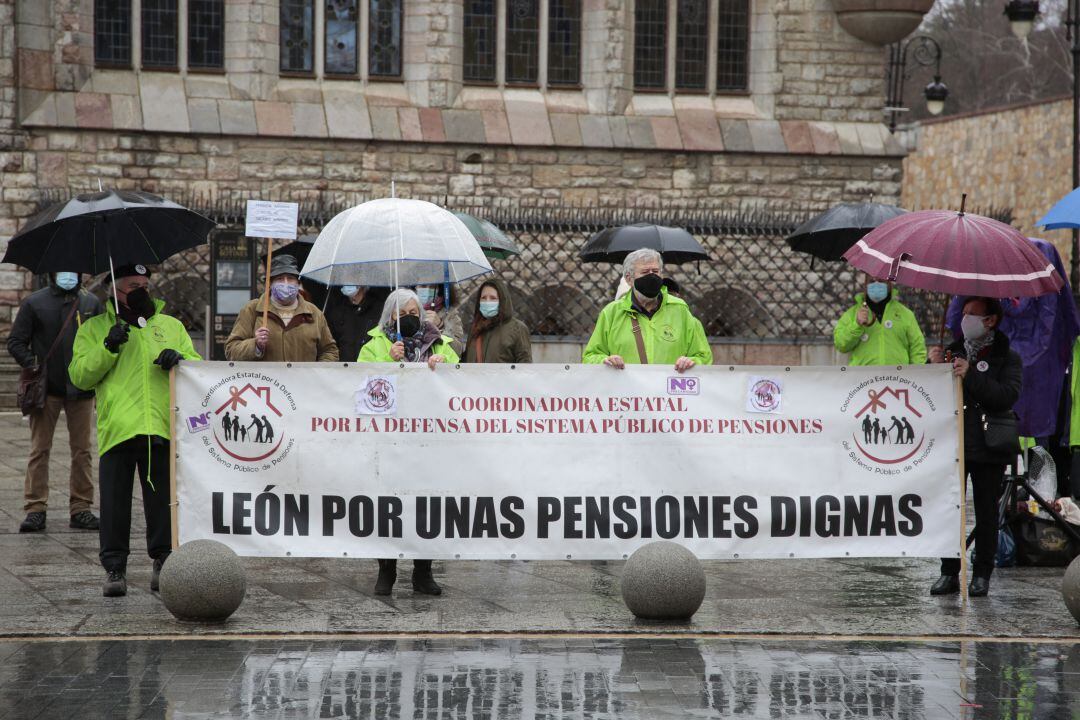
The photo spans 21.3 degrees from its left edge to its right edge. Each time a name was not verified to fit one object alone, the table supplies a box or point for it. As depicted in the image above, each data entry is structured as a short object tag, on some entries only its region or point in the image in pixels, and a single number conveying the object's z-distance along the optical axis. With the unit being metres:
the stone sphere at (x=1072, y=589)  15.05
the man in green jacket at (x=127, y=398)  16.01
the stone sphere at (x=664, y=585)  14.92
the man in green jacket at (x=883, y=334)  19.58
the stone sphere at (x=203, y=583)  14.69
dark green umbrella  25.04
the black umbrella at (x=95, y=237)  16.04
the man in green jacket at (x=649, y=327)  17.20
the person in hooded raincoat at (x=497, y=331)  20.09
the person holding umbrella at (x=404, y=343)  16.60
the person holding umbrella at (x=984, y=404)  16.50
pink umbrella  15.42
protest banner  16.01
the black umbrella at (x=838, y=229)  21.82
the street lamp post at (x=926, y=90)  48.78
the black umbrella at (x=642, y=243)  25.52
